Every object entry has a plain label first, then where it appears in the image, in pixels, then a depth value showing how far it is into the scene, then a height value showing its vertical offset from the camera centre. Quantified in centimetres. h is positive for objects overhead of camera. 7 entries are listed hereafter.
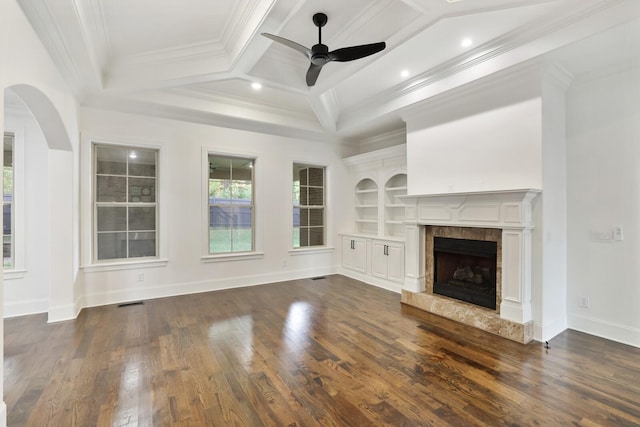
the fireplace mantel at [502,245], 320 -35
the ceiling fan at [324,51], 280 +155
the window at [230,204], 535 +17
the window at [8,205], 407 +12
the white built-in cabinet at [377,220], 523 -15
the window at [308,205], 623 +16
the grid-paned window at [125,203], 454 +17
